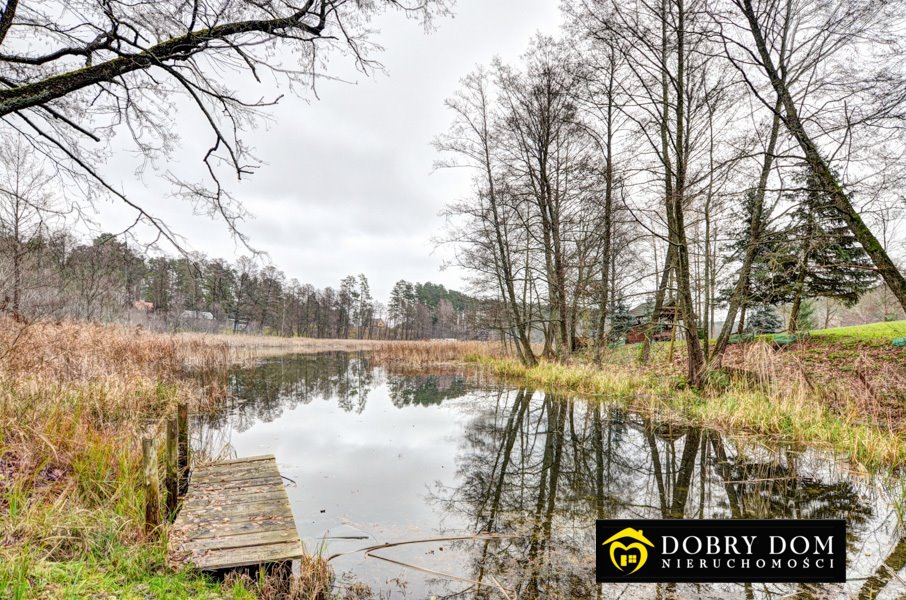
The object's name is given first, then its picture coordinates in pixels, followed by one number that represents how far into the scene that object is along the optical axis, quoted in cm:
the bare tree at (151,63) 424
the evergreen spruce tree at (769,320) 1809
